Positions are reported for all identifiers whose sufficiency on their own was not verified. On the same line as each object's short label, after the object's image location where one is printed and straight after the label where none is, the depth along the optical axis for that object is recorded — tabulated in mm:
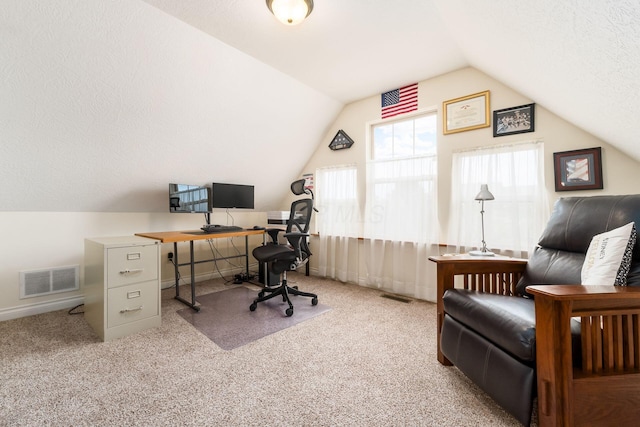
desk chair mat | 2127
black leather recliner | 1153
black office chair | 2633
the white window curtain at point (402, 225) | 2910
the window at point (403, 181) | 2928
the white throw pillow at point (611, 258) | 1245
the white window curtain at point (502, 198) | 2314
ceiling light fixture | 1723
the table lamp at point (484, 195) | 2207
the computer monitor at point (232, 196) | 3371
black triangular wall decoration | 3607
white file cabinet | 2066
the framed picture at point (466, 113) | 2582
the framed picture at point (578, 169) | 2059
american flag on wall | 3047
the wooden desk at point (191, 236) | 2430
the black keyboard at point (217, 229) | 2902
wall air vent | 2510
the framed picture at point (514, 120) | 2346
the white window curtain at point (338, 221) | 3564
